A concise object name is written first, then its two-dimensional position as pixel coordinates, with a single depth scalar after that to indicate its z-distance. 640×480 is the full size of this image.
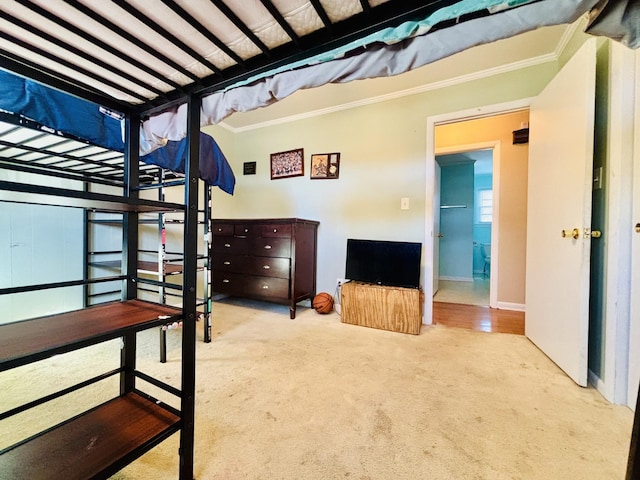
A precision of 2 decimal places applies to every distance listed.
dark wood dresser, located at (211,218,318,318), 2.70
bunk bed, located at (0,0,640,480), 0.62
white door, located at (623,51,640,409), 1.28
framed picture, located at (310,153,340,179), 3.08
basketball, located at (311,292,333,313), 2.84
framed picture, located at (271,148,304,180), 3.31
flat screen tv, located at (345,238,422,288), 2.48
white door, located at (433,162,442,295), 3.86
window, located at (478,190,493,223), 6.75
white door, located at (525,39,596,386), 1.51
